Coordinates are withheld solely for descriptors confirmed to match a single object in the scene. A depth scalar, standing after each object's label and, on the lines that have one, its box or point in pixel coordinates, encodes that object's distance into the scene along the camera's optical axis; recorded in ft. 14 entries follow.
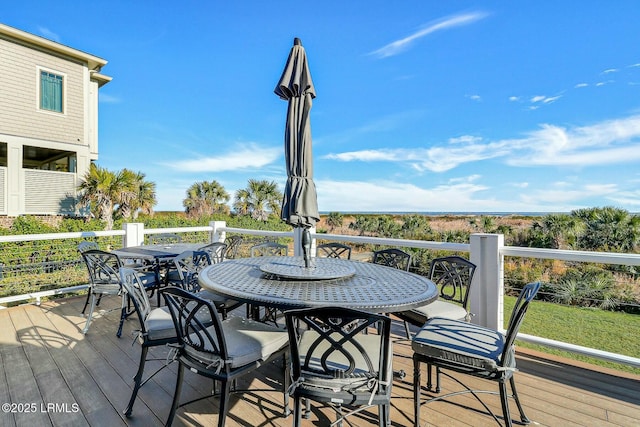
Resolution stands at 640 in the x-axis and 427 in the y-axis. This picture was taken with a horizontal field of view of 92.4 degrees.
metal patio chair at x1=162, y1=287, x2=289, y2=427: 5.29
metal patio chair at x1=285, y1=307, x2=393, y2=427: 4.63
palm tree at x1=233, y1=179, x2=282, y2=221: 55.47
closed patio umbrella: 8.50
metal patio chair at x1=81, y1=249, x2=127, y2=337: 11.18
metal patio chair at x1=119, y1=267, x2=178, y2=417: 6.67
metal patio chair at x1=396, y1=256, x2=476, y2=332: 8.18
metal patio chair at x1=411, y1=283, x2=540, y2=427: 5.41
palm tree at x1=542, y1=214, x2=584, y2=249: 41.24
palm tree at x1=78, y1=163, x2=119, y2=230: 35.01
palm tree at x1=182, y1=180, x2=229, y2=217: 59.72
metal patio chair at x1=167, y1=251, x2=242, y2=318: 9.34
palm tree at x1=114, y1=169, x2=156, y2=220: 36.58
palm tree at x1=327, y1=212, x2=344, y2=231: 77.15
